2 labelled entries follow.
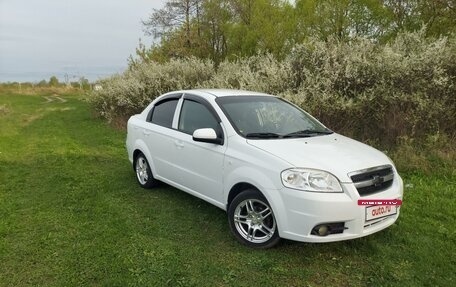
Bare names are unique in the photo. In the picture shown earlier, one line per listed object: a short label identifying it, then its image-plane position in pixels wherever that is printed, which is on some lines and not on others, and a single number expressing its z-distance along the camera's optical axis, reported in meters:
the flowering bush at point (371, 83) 7.96
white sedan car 3.78
